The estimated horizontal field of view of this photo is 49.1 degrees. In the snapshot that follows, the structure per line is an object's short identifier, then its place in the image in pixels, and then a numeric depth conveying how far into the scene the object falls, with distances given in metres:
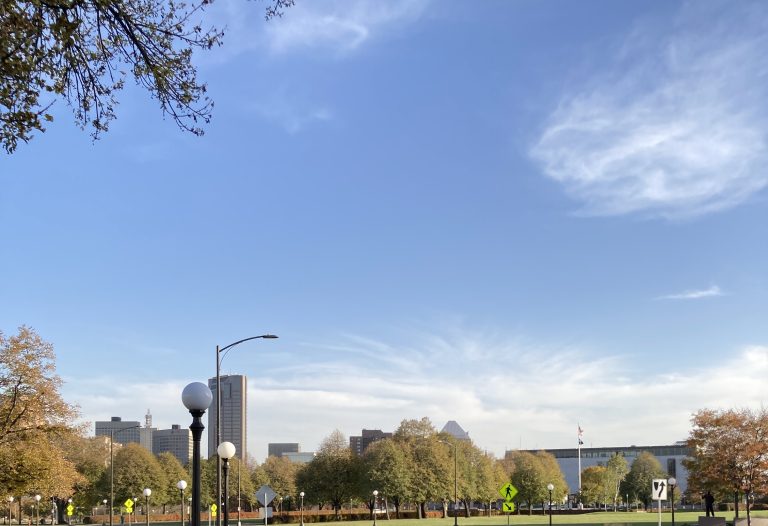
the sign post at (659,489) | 33.00
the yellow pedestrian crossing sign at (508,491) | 47.75
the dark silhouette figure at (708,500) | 52.69
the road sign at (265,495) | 31.05
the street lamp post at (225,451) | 20.61
